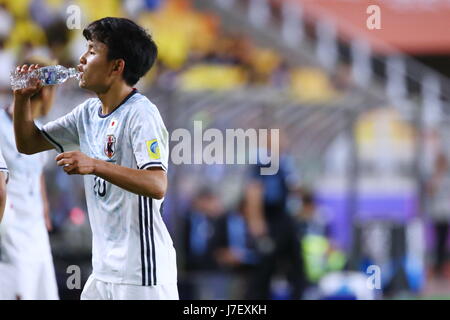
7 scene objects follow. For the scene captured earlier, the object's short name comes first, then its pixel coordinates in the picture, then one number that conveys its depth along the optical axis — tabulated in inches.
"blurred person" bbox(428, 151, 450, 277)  785.6
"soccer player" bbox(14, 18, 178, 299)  255.8
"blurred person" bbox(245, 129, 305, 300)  571.2
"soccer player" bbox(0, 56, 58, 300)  331.6
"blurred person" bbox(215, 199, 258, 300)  601.6
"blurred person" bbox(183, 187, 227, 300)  591.8
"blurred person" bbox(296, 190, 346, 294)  634.2
